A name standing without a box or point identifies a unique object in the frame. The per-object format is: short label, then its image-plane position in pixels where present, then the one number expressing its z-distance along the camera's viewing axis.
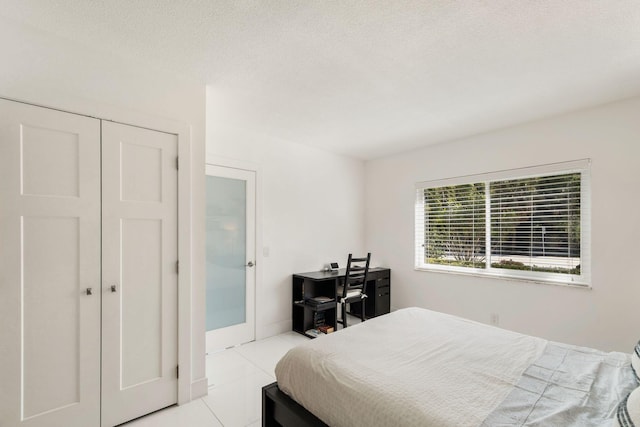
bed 1.22
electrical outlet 3.42
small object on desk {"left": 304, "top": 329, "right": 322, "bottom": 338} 3.66
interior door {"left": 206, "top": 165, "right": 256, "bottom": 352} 3.26
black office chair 3.64
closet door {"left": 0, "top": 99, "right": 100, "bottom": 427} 1.68
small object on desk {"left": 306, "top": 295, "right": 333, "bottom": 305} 3.57
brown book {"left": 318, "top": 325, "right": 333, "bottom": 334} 3.67
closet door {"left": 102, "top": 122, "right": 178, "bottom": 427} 1.99
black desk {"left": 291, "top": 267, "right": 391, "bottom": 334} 3.73
